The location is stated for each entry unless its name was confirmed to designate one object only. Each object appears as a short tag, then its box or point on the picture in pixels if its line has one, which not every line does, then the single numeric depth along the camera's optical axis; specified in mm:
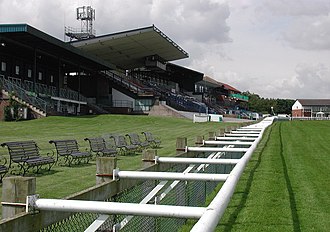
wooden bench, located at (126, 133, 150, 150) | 19703
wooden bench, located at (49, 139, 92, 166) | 14617
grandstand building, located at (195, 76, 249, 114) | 95438
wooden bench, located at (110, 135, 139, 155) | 18120
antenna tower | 75831
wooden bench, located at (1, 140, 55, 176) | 12195
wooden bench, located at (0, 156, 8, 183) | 10590
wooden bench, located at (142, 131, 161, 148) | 21594
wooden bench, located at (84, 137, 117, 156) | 16344
